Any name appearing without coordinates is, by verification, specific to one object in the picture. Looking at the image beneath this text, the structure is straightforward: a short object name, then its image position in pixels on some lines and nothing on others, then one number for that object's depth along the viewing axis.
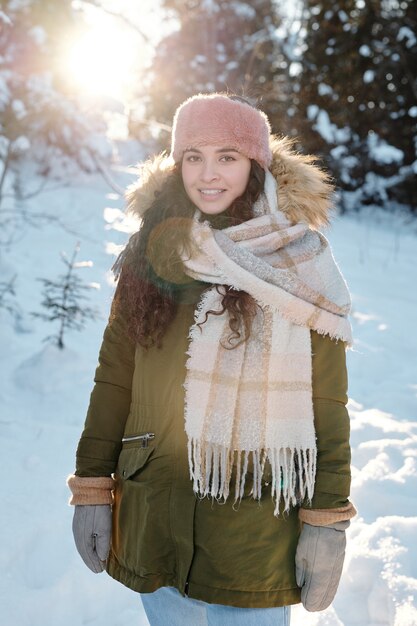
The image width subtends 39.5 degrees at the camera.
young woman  1.52
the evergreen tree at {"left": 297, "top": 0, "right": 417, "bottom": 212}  14.19
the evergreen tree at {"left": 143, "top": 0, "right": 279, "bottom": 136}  14.80
